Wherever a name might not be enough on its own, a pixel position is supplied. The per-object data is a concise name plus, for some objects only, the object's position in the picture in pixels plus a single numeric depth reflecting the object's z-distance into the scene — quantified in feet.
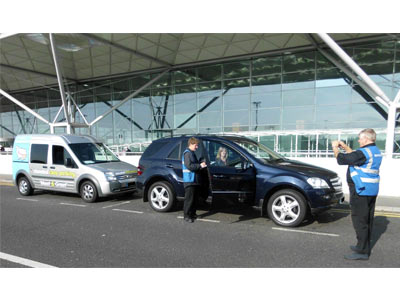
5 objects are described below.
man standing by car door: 17.35
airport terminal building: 56.13
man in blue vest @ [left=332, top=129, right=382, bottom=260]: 11.52
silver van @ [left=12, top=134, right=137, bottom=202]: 24.73
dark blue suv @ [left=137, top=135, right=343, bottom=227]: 16.12
